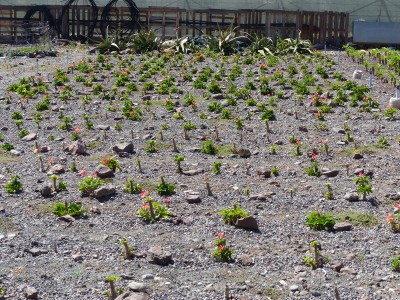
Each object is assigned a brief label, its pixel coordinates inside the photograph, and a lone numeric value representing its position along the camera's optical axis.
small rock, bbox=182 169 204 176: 8.51
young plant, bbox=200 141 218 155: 9.51
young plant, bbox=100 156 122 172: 8.54
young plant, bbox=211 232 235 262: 6.14
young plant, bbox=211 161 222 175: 8.54
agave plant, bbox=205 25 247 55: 20.53
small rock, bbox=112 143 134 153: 9.47
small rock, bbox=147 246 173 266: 6.10
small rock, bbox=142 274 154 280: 5.80
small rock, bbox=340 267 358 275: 5.93
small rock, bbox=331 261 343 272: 5.98
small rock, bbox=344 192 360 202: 7.50
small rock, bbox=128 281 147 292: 5.58
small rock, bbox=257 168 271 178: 8.44
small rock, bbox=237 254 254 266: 6.12
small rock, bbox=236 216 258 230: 6.81
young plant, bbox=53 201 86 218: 7.14
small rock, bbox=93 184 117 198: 7.63
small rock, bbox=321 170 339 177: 8.35
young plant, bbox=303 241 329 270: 6.04
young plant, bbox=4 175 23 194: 7.84
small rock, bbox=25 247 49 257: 6.28
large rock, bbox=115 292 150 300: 5.31
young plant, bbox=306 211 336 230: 6.80
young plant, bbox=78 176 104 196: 7.69
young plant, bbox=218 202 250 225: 6.89
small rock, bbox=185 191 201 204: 7.50
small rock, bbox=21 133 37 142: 10.37
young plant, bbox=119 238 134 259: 6.20
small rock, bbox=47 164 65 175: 8.50
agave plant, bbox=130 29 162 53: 20.75
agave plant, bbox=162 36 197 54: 20.71
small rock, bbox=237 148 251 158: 9.38
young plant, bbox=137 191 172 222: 7.04
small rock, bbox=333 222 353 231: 6.80
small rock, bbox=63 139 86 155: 9.48
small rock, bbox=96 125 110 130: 10.98
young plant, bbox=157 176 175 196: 7.75
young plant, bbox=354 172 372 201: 7.47
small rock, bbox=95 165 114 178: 8.32
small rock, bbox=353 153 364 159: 9.09
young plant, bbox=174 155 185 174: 8.56
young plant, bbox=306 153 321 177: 8.43
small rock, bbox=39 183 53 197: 7.69
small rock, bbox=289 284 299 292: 5.64
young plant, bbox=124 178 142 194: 7.80
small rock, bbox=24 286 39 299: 5.47
